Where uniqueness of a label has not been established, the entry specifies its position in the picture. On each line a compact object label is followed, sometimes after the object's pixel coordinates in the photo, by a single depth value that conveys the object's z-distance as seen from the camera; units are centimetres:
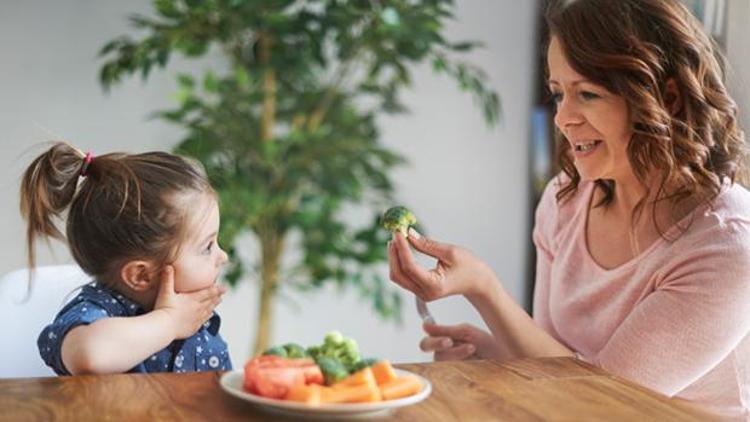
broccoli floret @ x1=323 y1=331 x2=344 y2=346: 133
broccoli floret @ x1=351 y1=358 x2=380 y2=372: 128
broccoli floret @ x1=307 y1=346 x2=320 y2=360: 132
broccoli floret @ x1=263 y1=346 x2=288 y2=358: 128
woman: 174
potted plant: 325
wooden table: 124
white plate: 118
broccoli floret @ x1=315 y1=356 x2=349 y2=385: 124
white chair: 176
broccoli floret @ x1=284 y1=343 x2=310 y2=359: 129
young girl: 166
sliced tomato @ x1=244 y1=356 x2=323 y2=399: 122
